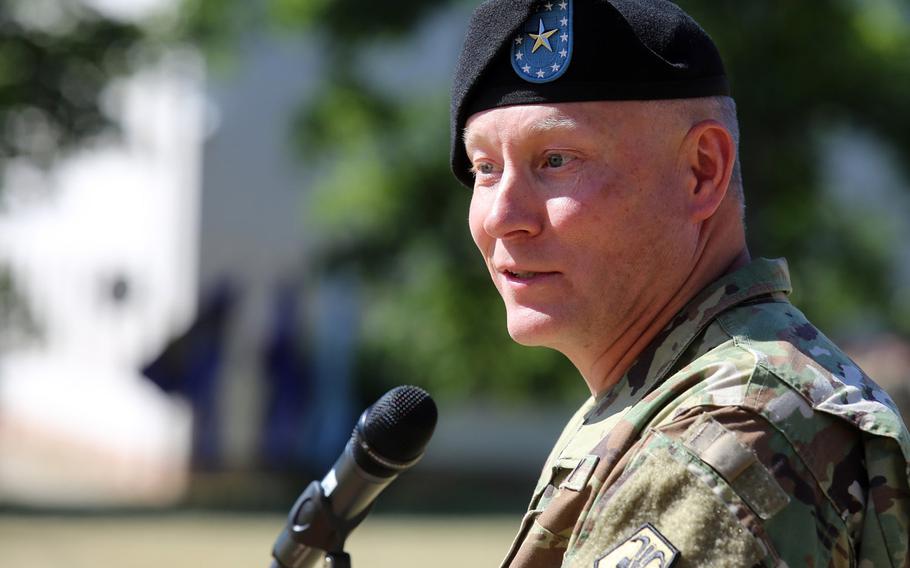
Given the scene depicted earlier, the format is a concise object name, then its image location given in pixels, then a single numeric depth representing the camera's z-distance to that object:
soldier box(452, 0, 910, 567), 4.02
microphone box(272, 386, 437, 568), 4.28
